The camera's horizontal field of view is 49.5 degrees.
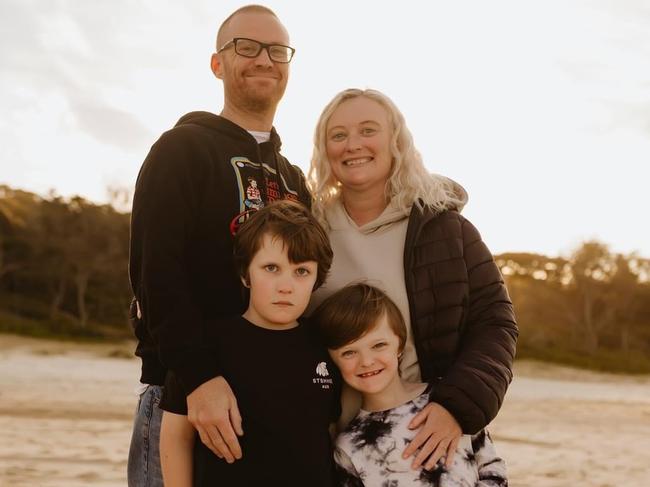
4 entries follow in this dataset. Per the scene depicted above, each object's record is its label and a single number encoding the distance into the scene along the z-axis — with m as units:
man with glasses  2.40
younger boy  2.58
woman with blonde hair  2.61
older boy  2.42
